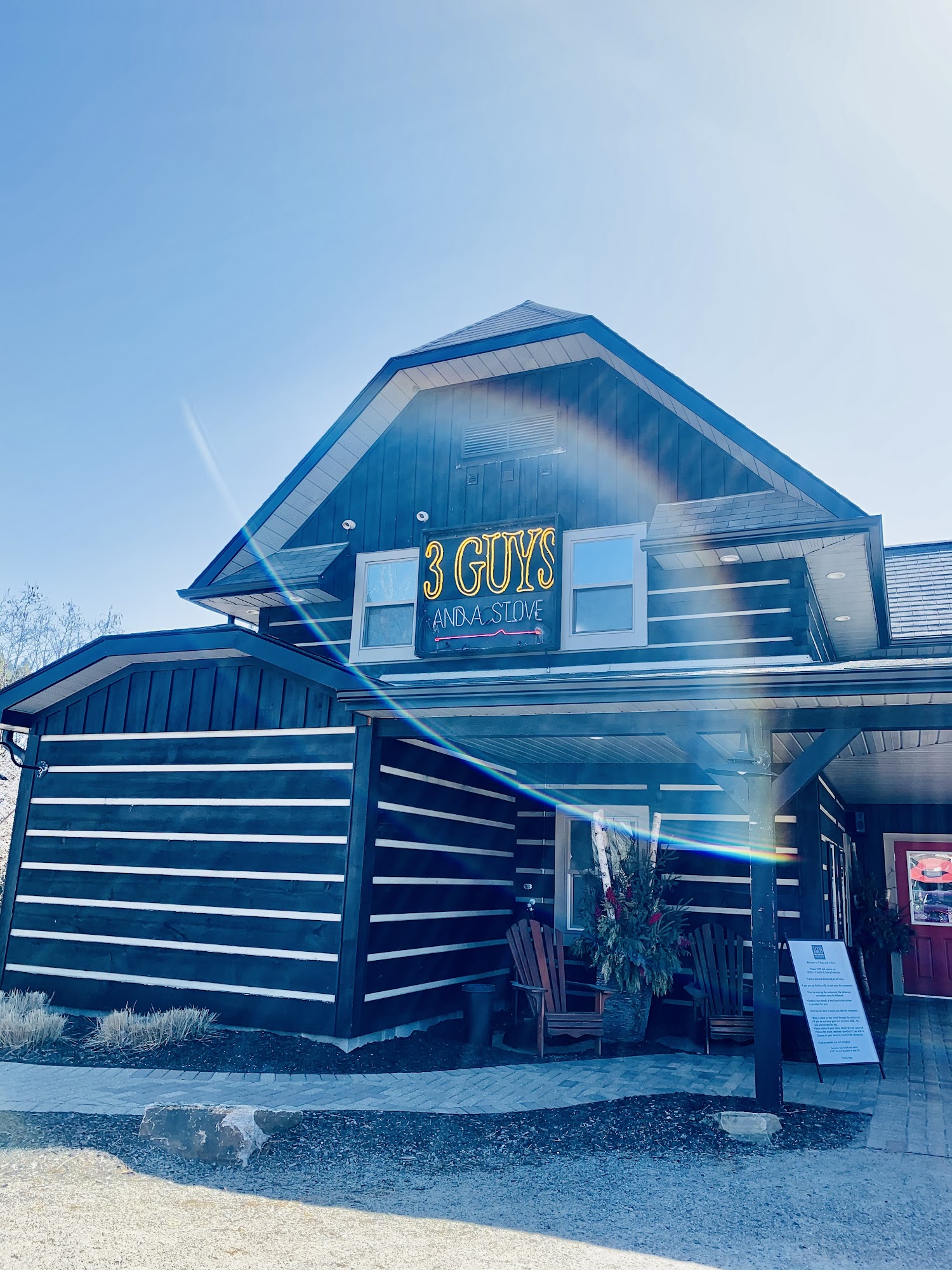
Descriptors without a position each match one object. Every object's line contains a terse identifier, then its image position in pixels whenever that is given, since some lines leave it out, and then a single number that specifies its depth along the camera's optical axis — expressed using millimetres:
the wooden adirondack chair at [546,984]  8453
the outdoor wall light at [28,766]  10023
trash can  8805
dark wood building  8062
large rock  4957
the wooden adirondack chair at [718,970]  8930
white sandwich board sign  7422
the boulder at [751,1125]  5793
